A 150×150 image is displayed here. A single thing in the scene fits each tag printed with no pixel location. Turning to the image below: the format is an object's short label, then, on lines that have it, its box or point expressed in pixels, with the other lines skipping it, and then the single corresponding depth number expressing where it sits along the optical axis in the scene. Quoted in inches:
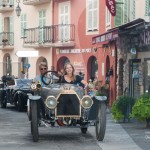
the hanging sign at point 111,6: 1082.7
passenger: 581.9
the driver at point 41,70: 643.8
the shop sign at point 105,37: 985.4
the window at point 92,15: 1370.6
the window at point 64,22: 1520.7
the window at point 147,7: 916.0
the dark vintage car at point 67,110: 541.0
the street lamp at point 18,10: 1647.3
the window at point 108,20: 1250.0
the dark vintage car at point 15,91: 995.9
